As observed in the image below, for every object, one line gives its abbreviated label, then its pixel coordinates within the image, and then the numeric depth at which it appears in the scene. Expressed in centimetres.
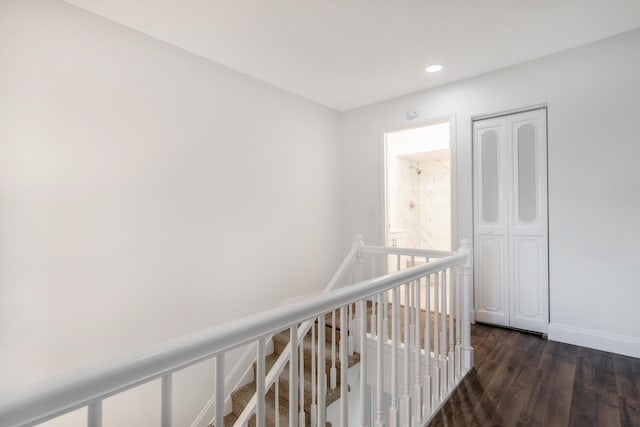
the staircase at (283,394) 267
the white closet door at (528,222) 298
